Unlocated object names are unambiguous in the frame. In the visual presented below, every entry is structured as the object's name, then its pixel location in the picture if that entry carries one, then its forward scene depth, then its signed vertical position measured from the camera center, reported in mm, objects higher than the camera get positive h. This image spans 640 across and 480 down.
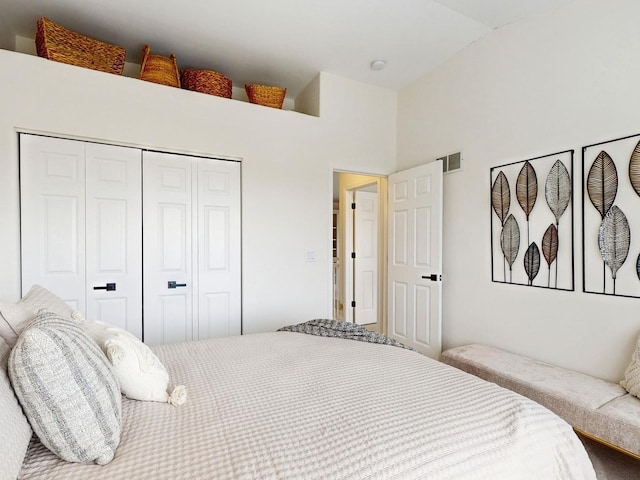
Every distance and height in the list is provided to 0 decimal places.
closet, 2326 +34
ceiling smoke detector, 3084 +1701
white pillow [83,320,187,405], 1088 -460
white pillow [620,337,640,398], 1744 -760
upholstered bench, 1576 -881
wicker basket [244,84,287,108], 3096 +1406
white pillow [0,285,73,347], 998 -253
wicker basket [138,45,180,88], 2658 +1420
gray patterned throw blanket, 1905 -580
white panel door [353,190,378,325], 4836 -271
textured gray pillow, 787 -398
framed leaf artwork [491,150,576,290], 2191 +126
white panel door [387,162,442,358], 3031 -190
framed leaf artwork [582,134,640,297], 1879 +135
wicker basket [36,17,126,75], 2283 +1419
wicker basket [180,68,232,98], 2844 +1409
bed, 829 -582
